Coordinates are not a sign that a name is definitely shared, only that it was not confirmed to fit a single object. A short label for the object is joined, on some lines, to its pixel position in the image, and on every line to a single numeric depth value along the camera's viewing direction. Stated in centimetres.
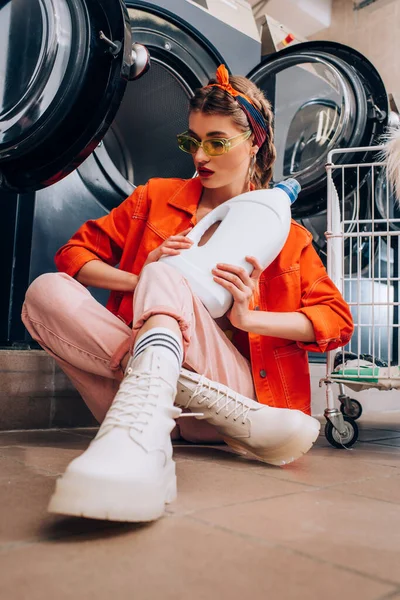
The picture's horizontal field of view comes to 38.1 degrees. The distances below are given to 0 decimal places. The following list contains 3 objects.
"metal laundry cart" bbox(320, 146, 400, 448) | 153
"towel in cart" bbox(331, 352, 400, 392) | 148
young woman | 88
